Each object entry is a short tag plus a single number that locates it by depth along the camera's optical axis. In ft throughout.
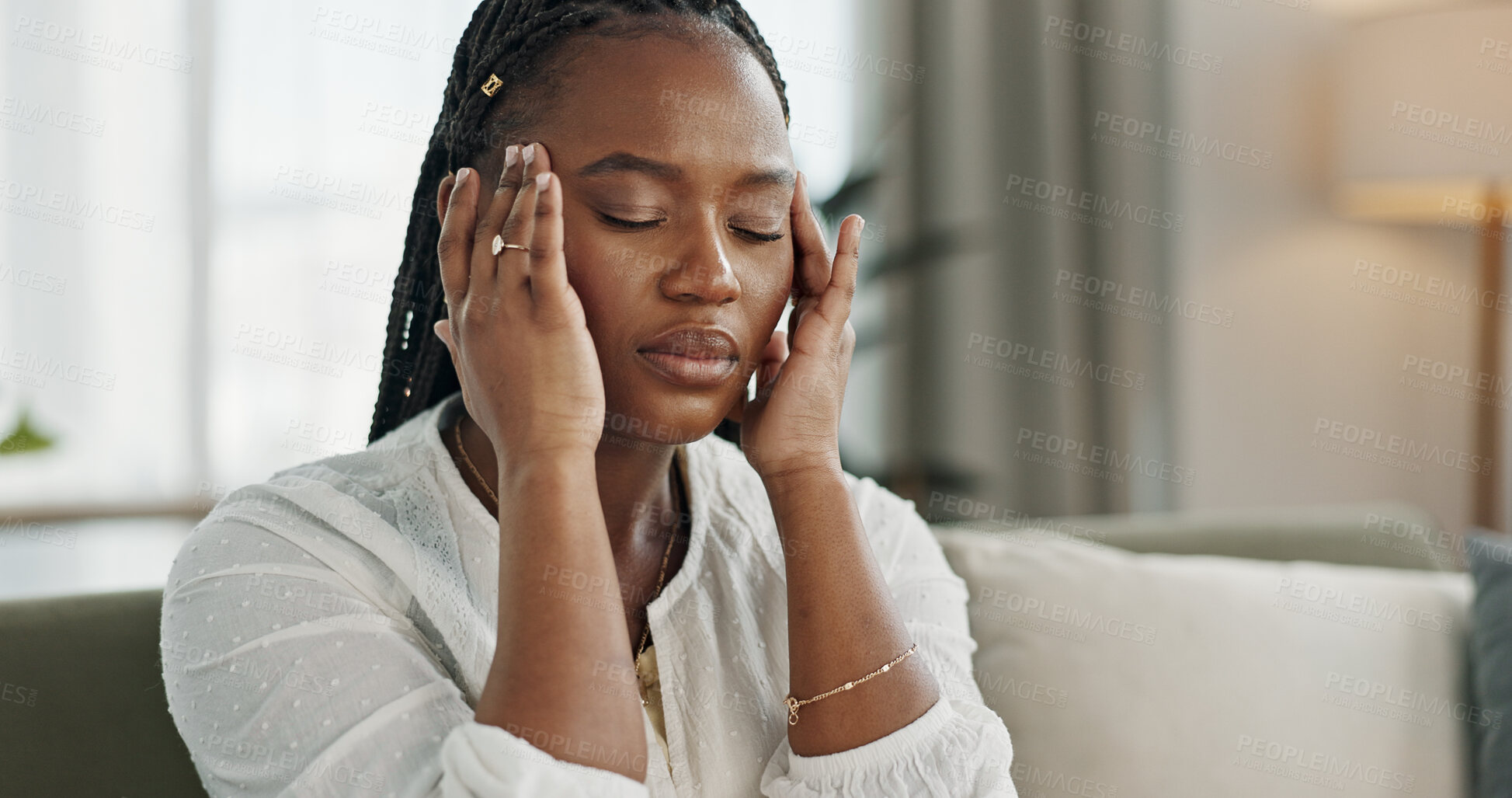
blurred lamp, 7.86
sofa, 4.57
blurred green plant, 9.35
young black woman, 2.92
